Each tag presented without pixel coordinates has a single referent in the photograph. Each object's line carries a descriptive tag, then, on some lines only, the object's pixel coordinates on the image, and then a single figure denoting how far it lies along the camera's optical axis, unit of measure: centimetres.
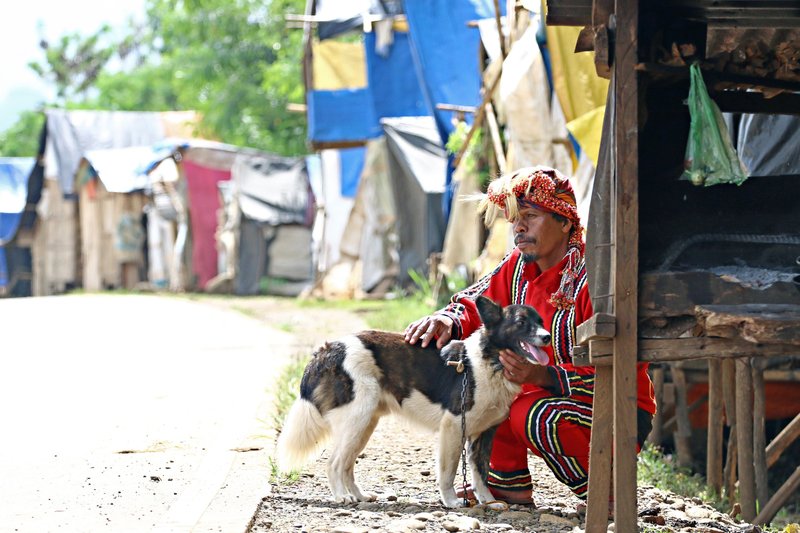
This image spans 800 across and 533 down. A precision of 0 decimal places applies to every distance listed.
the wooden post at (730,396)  1316
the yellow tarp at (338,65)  3509
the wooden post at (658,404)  1473
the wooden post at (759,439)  1273
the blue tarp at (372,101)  3070
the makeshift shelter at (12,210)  5352
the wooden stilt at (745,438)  1214
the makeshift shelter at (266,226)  4407
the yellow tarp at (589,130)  1348
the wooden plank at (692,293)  696
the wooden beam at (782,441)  1270
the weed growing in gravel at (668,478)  1236
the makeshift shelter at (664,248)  695
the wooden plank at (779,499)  1195
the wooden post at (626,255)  703
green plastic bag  714
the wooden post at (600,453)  737
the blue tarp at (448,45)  2340
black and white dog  912
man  879
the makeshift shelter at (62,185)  5266
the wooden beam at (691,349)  687
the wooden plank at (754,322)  659
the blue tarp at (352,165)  3863
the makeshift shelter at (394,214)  3162
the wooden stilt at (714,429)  1324
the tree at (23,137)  7417
